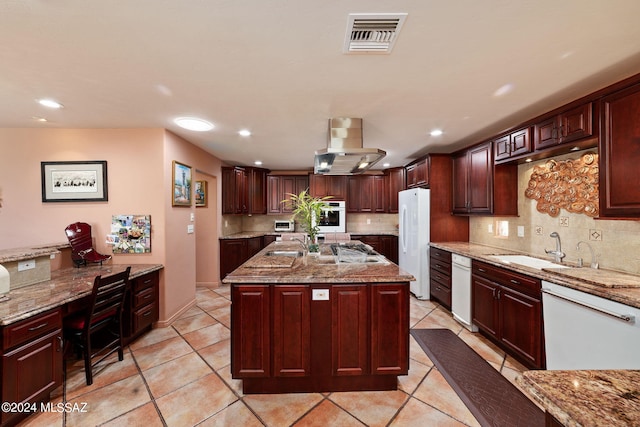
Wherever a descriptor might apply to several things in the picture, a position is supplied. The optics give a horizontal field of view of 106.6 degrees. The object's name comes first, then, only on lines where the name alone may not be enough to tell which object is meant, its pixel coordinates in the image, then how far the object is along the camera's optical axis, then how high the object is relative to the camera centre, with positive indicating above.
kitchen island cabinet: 1.86 -0.92
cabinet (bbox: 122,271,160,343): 2.52 -1.02
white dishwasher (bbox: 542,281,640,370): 1.48 -0.84
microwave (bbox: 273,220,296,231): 5.54 -0.27
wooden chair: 1.92 -0.88
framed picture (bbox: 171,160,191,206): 3.11 +0.41
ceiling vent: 1.26 +1.03
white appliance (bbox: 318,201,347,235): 5.38 -0.16
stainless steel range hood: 2.53 +0.76
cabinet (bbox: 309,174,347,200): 5.48 +0.62
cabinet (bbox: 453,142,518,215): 3.00 +0.37
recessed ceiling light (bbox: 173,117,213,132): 2.63 +1.05
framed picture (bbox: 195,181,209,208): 4.50 +0.39
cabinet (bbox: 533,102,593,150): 1.94 +0.74
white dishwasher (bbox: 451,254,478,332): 2.91 -1.01
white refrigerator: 3.89 -0.43
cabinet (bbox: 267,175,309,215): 5.59 +0.62
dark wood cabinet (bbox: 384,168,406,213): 5.49 +0.59
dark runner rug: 1.65 -1.43
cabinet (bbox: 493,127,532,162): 2.50 +0.75
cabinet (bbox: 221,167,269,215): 4.93 +0.51
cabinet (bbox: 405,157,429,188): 3.97 +0.69
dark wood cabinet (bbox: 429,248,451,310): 3.38 -0.96
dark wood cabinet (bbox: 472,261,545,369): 2.06 -0.98
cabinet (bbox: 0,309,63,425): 1.51 -0.99
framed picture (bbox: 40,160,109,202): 2.84 +0.42
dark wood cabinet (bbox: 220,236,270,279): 4.71 -0.78
